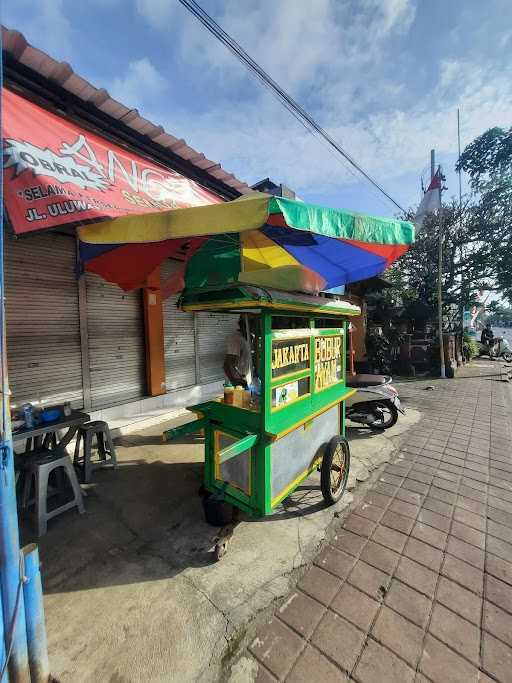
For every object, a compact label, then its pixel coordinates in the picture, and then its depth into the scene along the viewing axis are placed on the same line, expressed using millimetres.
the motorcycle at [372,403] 5602
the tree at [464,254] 14422
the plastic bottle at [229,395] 2777
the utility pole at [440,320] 11055
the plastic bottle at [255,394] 2856
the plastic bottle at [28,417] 3066
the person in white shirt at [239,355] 3629
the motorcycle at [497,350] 16456
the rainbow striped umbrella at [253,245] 2211
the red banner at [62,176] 2195
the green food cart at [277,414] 2443
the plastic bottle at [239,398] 2781
